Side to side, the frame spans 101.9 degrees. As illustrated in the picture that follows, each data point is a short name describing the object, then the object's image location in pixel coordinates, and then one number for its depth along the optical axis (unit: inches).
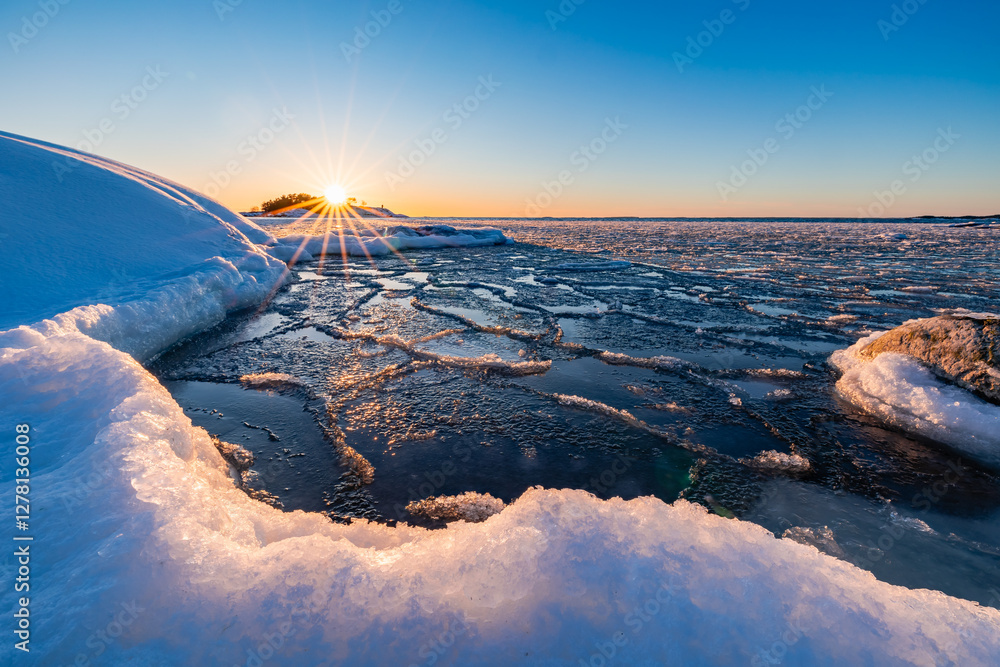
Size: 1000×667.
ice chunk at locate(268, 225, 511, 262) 508.5
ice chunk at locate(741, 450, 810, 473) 98.9
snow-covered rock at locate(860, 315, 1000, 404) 116.2
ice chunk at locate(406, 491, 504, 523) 82.2
